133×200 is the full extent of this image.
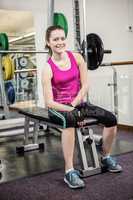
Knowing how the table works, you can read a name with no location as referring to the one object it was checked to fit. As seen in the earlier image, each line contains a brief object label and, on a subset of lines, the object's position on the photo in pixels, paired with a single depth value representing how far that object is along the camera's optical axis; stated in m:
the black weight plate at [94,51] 3.23
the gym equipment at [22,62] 4.88
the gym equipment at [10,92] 4.64
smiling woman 2.22
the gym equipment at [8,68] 4.24
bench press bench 2.34
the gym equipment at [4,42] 4.12
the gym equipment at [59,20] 3.80
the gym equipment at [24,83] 4.94
